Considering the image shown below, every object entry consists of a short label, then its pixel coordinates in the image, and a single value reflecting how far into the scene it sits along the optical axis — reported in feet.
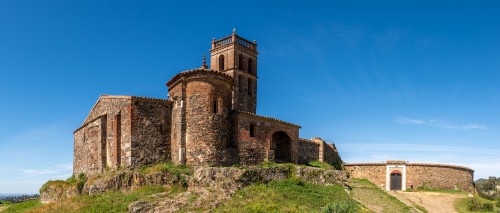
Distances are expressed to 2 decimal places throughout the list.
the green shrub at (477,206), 108.99
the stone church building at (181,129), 92.79
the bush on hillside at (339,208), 70.23
